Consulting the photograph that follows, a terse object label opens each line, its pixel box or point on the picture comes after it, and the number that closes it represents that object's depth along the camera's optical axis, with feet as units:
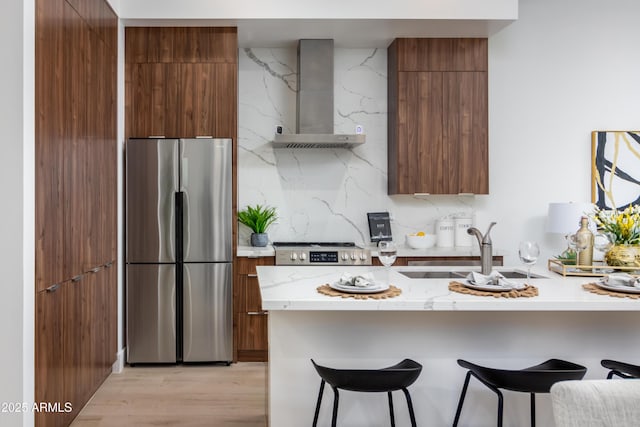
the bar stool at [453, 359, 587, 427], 6.10
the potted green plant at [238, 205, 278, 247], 14.15
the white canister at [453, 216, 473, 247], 14.89
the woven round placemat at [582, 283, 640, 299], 6.80
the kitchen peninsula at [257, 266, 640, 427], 7.23
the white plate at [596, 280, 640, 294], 6.93
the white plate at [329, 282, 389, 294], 6.73
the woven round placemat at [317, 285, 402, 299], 6.59
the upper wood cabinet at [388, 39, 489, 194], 14.16
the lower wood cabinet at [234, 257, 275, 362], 13.17
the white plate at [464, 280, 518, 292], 6.93
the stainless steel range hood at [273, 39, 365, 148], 14.25
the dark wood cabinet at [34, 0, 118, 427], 7.79
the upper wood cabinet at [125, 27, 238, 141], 13.25
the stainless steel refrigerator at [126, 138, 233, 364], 12.80
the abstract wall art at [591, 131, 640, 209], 15.19
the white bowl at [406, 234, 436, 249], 14.20
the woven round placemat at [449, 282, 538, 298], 6.70
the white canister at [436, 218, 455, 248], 14.93
